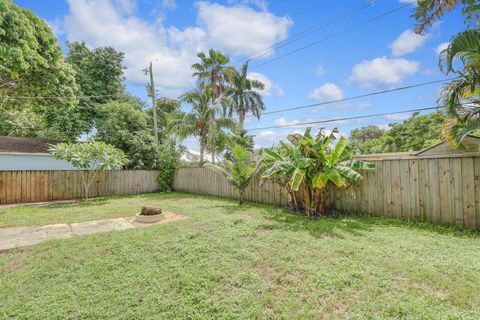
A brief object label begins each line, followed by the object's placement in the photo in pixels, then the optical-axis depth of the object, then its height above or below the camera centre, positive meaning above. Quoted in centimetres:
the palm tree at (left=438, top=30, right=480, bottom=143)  425 +157
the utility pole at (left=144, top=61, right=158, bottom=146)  1555 +514
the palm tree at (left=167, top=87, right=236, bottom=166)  1365 +264
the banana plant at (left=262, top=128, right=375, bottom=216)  569 -5
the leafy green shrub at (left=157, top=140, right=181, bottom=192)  1412 -10
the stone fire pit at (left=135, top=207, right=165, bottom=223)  616 -135
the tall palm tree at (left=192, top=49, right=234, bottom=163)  1781 +753
